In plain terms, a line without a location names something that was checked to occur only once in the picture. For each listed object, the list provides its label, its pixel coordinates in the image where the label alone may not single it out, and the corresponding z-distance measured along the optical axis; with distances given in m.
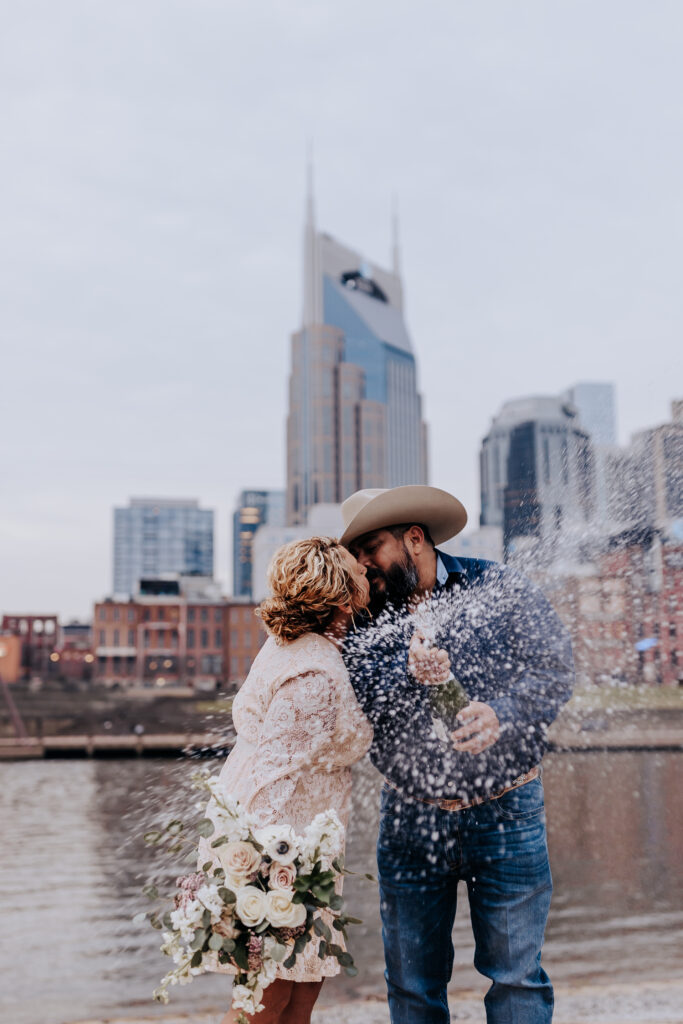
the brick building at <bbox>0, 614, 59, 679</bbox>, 104.88
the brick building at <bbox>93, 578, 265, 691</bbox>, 88.50
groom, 2.40
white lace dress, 2.22
